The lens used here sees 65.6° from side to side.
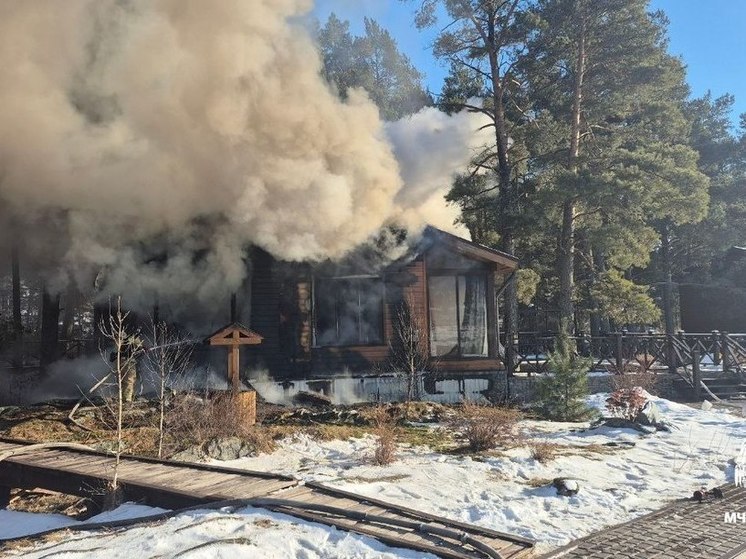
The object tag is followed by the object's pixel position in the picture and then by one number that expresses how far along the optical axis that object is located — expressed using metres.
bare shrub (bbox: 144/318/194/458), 11.94
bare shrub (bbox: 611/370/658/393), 13.05
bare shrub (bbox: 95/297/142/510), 6.25
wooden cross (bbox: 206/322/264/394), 10.39
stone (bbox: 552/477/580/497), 6.65
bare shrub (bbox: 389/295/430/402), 13.70
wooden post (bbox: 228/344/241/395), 10.32
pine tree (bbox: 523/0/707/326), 18.38
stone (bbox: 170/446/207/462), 8.30
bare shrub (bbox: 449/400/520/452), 8.86
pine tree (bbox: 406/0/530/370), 19.14
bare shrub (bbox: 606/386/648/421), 10.83
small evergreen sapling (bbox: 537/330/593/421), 11.66
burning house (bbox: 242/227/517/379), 13.86
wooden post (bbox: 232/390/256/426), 9.57
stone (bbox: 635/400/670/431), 10.65
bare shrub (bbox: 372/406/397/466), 8.06
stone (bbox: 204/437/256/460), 8.54
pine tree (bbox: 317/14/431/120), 27.86
